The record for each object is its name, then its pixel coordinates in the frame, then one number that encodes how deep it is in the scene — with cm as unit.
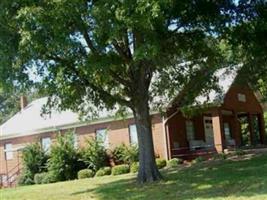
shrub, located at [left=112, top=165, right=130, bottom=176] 3061
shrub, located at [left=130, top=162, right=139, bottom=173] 2978
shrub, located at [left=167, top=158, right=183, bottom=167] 3027
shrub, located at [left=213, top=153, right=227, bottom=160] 2852
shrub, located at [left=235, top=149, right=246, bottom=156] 2874
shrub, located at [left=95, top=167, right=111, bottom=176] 3158
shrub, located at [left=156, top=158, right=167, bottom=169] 3046
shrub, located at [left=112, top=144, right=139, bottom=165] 3291
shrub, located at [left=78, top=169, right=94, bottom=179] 3212
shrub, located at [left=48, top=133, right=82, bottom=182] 3319
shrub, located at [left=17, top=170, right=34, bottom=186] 3531
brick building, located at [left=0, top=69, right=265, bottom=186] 3347
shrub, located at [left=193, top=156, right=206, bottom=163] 2934
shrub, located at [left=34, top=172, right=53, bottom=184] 3309
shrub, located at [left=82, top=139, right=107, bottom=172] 3388
